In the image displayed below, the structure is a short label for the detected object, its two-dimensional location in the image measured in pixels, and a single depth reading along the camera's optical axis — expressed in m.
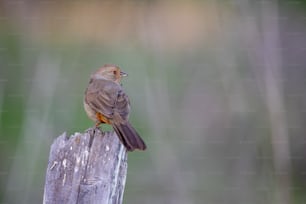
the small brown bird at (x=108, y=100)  9.25
